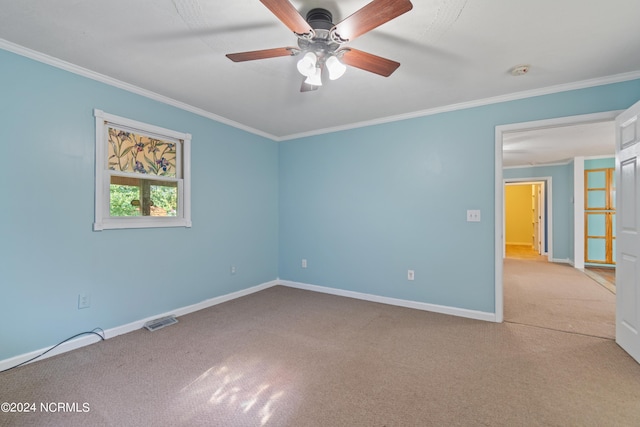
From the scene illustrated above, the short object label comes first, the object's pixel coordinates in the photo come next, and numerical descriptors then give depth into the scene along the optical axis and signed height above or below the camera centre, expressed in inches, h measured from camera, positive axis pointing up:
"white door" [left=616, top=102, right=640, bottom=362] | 87.5 -5.6
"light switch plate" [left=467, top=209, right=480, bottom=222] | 124.0 -0.6
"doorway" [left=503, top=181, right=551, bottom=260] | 360.8 -4.6
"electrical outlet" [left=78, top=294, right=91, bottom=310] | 97.2 -30.2
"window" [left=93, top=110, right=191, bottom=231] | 102.9 +15.6
